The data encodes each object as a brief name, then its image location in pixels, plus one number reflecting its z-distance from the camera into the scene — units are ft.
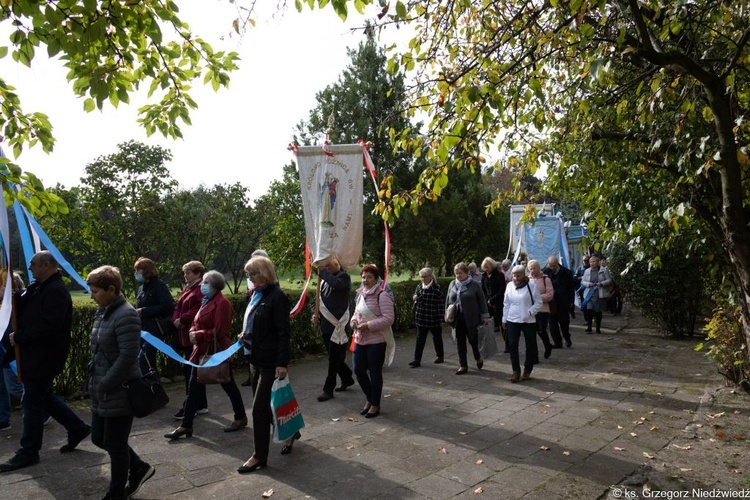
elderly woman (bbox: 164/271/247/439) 19.07
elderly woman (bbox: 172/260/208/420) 21.31
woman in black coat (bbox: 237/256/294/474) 15.93
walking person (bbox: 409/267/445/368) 31.30
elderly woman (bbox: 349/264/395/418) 21.25
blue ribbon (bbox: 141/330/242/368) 18.54
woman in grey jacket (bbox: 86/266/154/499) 13.25
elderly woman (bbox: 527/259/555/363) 32.86
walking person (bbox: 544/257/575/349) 36.19
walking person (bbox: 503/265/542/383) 26.63
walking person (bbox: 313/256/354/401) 23.93
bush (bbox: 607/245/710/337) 38.09
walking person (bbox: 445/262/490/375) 29.19
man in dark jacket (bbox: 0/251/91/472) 16.17
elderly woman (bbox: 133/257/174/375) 22.35
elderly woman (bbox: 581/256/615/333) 42.16
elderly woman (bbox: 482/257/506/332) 39.88
